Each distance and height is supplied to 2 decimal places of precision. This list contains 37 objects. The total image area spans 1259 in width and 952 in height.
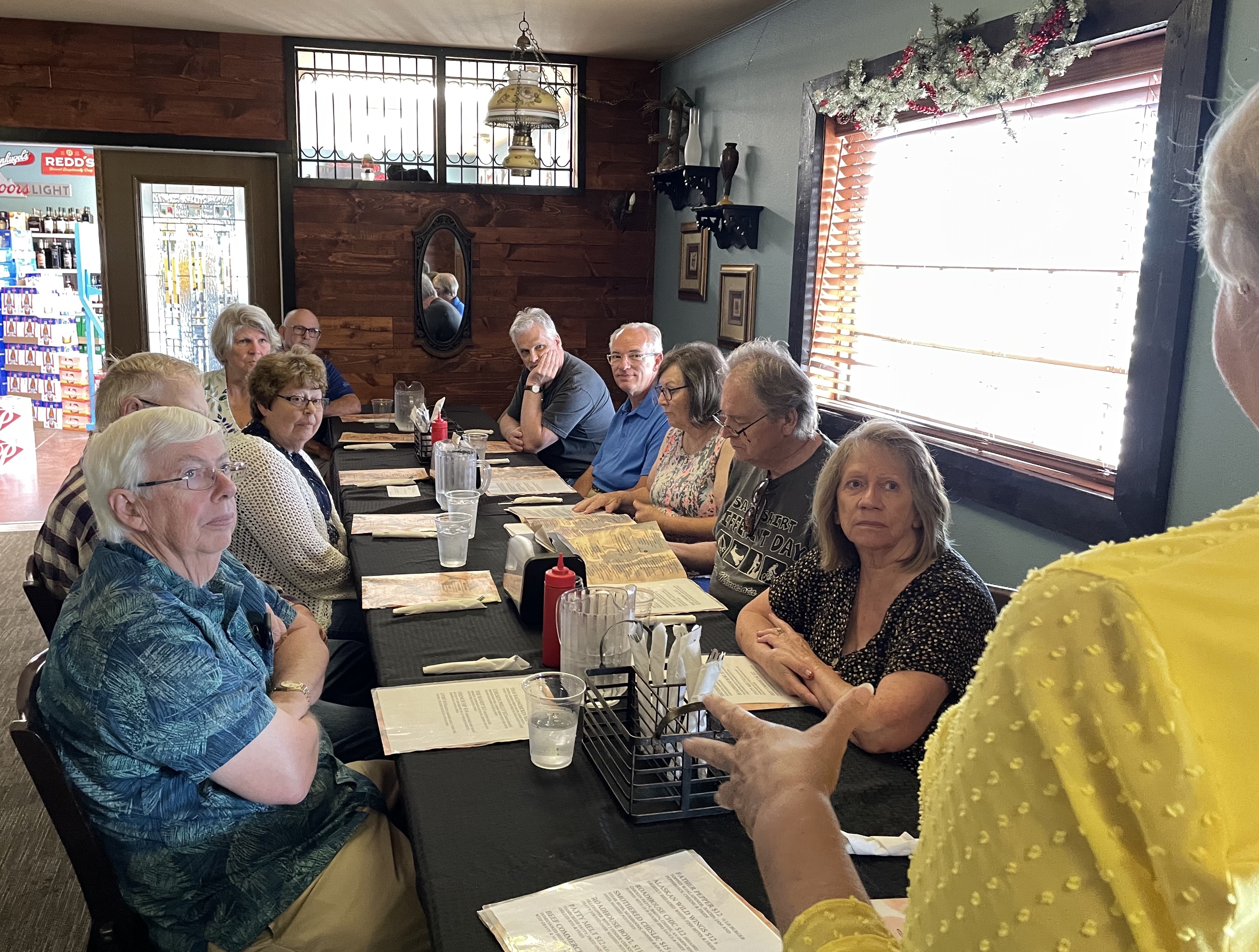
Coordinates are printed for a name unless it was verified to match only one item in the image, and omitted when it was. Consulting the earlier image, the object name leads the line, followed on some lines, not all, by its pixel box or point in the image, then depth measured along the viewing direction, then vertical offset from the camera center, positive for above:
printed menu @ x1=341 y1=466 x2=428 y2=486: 3.38 -0.65
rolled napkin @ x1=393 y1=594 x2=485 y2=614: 2.00 -0.64
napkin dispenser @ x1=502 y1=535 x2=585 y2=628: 1.91 -0.56
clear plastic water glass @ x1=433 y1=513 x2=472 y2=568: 2.31 -0.58
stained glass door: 5.61 +0.16
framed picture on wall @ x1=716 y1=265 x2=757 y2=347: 4.79 -0.02
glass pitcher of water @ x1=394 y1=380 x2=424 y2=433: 4.46 -0.51
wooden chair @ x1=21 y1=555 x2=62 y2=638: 2.09 -0.67
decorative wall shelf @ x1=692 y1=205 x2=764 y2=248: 4.69 +0.38
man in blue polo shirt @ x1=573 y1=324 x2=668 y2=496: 3.67 -0.46
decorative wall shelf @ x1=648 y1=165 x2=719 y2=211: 5.22 +0.64
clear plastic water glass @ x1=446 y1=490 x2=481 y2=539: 2.60 -0.55
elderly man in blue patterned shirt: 1.28 -0.63
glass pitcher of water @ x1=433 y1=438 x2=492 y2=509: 2.87 -0.51
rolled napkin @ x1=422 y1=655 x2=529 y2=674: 1.68 -0.64
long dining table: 1.09 -0.65
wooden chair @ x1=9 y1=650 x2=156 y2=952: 1.24 -0.74
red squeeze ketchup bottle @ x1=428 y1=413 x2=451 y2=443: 3.57 -0.50
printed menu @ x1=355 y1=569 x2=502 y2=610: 2.09 -0.65
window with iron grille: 5.59 +1.02
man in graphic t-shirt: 2.35 -0.40
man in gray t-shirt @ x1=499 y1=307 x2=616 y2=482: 4.20 -0.47
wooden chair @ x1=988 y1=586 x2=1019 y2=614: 1.90 -0.56
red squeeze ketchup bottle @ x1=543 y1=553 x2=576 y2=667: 1.74 -0.55
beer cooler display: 8.16 -0.04
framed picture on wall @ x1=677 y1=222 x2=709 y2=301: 5.41 +0.20
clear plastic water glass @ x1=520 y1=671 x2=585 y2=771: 1.35 -0.58
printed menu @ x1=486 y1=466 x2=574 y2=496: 3.32 -0.66
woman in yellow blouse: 0.47 -0.22
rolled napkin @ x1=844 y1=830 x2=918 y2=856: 1.17 -0.64
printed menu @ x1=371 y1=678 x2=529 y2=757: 1.43 -0.65
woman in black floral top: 1.49 -0.52
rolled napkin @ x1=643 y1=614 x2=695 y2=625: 1.97 -0.65
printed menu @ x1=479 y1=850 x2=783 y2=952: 0.99 -0.65
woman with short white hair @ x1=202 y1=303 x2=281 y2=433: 4.15 -0.27
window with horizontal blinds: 2.56 +0.13
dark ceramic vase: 4.85 +0.68
